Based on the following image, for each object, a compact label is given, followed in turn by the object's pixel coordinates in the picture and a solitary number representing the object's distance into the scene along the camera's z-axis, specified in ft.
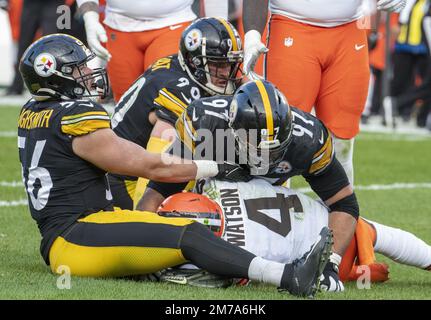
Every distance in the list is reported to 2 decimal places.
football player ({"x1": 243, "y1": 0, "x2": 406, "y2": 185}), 37.76
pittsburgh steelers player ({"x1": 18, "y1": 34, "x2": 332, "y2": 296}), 29.58
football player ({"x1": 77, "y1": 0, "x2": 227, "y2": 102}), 43.09
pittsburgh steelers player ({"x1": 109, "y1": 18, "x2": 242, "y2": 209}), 37.55
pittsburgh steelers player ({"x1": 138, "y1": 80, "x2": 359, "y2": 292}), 30.12
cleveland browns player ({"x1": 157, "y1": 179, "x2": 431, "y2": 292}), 31.32
